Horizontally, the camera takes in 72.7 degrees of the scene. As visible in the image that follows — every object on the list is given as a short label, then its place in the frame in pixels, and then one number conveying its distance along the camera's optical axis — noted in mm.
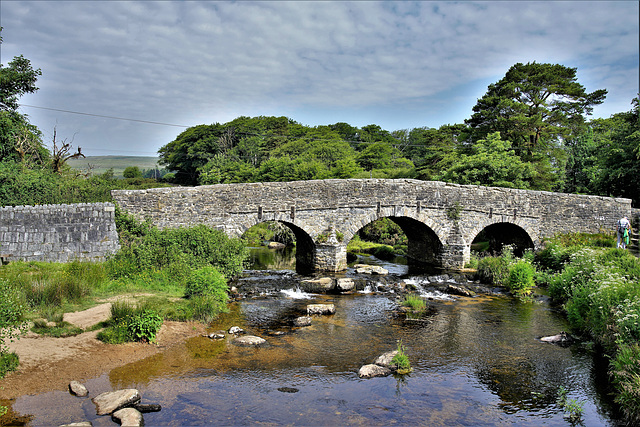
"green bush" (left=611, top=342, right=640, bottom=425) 7062
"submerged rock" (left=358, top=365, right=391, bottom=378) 8633
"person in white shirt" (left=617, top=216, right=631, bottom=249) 18266
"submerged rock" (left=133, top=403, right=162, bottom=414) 6945
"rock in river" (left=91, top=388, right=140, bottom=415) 6782
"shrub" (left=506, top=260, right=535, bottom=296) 16109
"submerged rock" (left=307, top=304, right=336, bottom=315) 13023
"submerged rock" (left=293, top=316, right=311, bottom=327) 11820
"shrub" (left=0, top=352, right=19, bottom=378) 7418
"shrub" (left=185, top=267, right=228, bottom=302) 12289
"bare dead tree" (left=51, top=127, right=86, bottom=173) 20891
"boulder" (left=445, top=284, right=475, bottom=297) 15881
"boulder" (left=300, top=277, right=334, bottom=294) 15961
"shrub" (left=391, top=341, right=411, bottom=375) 8862
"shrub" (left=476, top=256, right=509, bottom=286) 17781
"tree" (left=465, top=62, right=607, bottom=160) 27625
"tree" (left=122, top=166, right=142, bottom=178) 65206
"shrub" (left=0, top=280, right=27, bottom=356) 7539
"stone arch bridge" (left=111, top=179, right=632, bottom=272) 16469
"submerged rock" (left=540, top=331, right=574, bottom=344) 10866
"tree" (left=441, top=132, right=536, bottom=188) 24656
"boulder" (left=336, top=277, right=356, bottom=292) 15984
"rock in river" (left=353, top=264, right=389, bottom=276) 19281
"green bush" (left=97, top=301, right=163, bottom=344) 9398
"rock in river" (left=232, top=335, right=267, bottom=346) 10156
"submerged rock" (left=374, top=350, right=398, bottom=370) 8995
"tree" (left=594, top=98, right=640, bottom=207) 23362
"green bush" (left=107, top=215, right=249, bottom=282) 13719
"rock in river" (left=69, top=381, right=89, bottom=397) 7231
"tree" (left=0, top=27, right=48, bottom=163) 19500
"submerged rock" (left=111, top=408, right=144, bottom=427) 6398
